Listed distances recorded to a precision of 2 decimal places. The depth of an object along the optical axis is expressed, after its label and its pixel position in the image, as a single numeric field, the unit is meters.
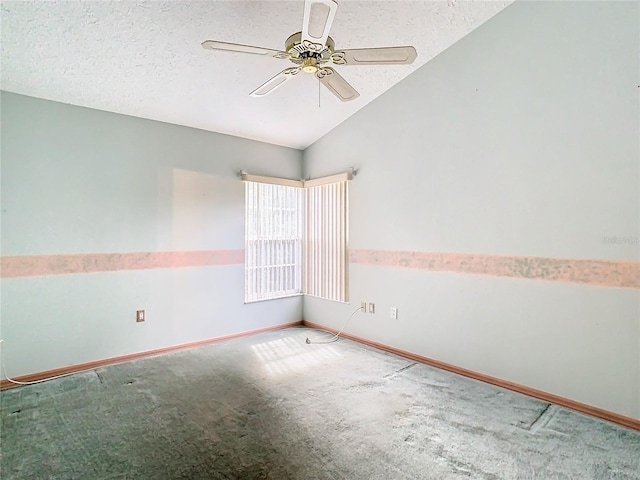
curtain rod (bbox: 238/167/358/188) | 4.26
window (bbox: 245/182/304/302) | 4.54
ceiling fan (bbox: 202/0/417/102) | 1.72
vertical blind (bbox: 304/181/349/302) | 4.38
